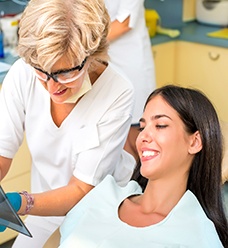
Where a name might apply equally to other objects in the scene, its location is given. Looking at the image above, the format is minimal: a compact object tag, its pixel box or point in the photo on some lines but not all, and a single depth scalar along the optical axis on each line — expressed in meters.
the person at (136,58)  2.46
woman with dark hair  1.33
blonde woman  1.32
